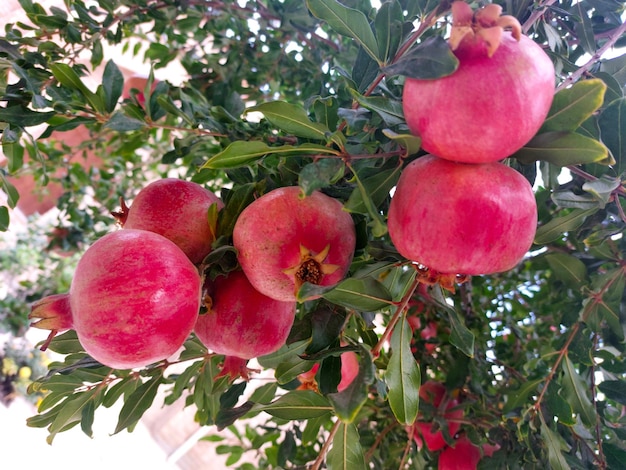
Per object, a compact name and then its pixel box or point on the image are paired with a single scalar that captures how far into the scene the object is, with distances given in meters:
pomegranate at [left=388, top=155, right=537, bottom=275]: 0.50
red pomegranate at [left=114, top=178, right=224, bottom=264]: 0.69
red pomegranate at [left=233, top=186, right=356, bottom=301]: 0.58
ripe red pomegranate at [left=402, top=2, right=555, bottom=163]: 0.44
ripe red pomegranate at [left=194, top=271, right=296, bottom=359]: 0.64
